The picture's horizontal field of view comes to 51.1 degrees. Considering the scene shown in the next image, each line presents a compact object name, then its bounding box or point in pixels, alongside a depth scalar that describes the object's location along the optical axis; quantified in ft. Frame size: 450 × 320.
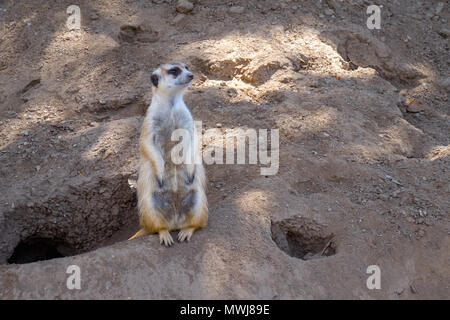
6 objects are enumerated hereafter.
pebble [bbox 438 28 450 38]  19.11
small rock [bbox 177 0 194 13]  18.29
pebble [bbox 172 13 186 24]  18.20
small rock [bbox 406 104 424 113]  16.07
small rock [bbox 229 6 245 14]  18.19
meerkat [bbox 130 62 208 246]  10.45
